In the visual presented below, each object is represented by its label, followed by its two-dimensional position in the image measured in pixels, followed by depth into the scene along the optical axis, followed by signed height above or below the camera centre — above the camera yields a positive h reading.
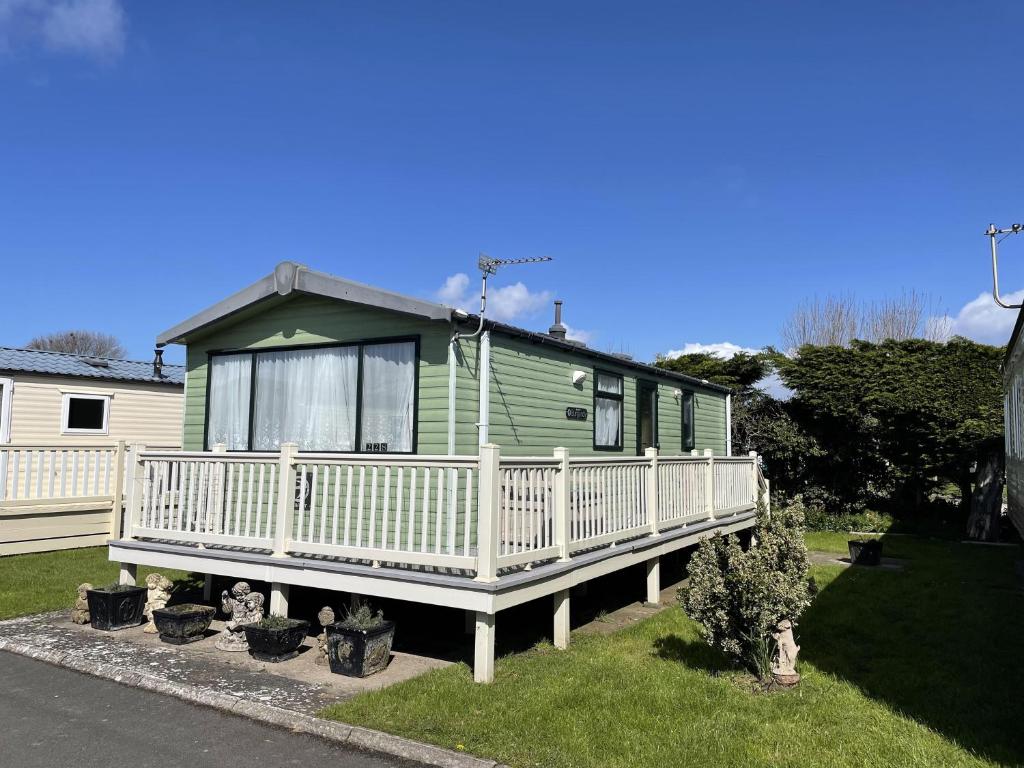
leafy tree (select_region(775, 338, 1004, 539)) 14.57 +0.66
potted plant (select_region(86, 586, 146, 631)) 6.36 -1.66
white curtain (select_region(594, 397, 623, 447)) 10.02 +0.32
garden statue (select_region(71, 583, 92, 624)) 6.59 -1.72
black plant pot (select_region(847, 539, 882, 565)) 10.89 -1.81
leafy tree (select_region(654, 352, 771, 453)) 17.98 +2.10
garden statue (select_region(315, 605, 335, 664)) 5.44 -1.58
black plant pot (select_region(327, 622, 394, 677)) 5.05 -1.64
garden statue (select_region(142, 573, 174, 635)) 6.64 -1.58
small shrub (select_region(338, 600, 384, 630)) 5.17 -1.46
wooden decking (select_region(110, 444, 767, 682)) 5.08 -0.86
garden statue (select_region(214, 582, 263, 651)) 5.75 -1.57
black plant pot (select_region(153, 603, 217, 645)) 5.90 -1.69
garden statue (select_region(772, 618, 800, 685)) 4.75 -1.56
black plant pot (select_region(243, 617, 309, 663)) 5.41 -1.68
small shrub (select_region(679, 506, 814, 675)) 4.66 -1.06
